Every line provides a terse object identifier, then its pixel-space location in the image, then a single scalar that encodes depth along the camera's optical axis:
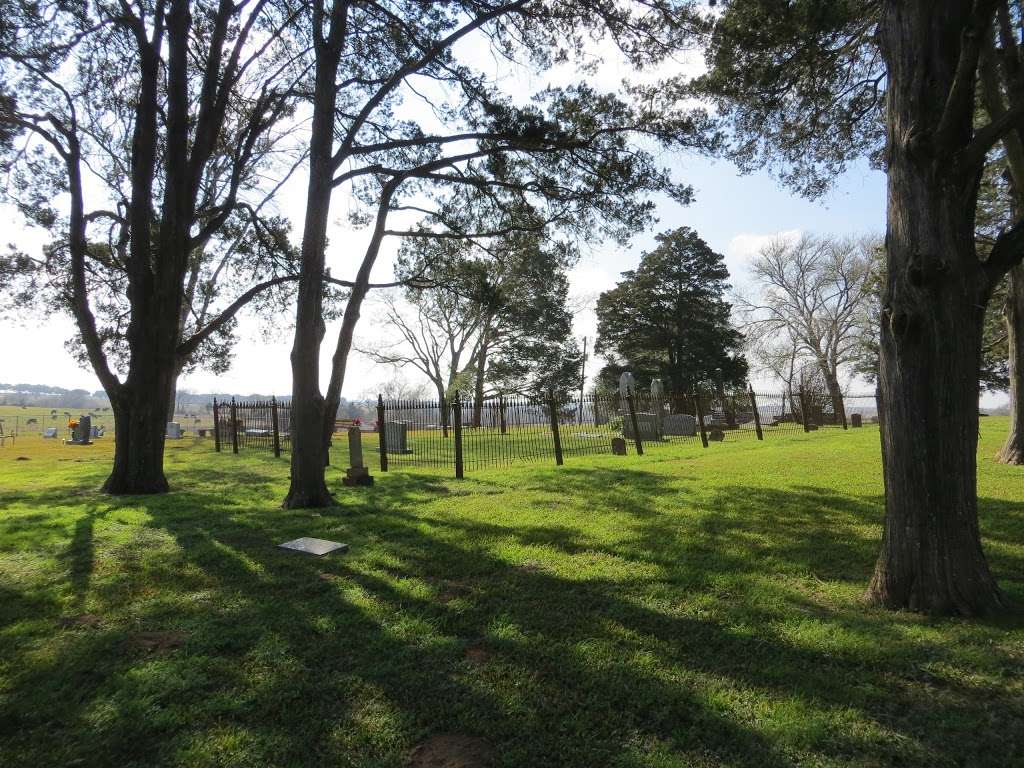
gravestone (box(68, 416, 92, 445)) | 26.28
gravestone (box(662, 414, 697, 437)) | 20.47
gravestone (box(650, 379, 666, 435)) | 19.34
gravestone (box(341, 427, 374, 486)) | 10.77
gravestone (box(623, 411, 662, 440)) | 18.73
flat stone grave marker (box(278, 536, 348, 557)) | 5.55
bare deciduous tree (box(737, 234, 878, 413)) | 40.56
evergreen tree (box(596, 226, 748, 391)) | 38.47
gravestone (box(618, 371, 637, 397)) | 24.09
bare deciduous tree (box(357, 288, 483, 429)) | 38.91
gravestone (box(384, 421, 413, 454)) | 17.70
